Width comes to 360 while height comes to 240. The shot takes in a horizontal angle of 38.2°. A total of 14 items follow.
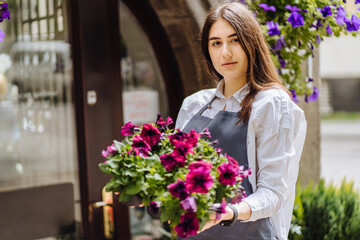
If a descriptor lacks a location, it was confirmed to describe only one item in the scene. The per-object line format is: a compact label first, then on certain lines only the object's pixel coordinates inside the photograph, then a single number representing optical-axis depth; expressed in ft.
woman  5.32
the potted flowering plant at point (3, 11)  6.35
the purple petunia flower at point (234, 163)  4.56
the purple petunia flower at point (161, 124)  5.23
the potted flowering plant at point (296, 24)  8.95
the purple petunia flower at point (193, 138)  4.68
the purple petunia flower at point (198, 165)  4.32
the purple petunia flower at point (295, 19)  8.77
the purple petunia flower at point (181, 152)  4.53
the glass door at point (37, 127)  10.43
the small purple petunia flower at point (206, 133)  5.02
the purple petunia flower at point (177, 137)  4.75
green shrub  10.28
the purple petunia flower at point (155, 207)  4.47
